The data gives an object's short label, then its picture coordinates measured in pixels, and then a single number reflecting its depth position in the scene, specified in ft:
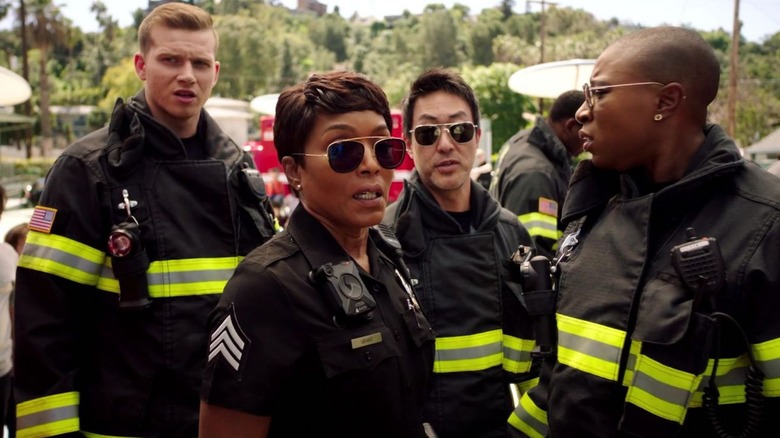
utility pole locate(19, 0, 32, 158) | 130.00
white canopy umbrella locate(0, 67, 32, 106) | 17.16
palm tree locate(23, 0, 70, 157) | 167.32
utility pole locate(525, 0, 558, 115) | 132.31
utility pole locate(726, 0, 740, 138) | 87.38
